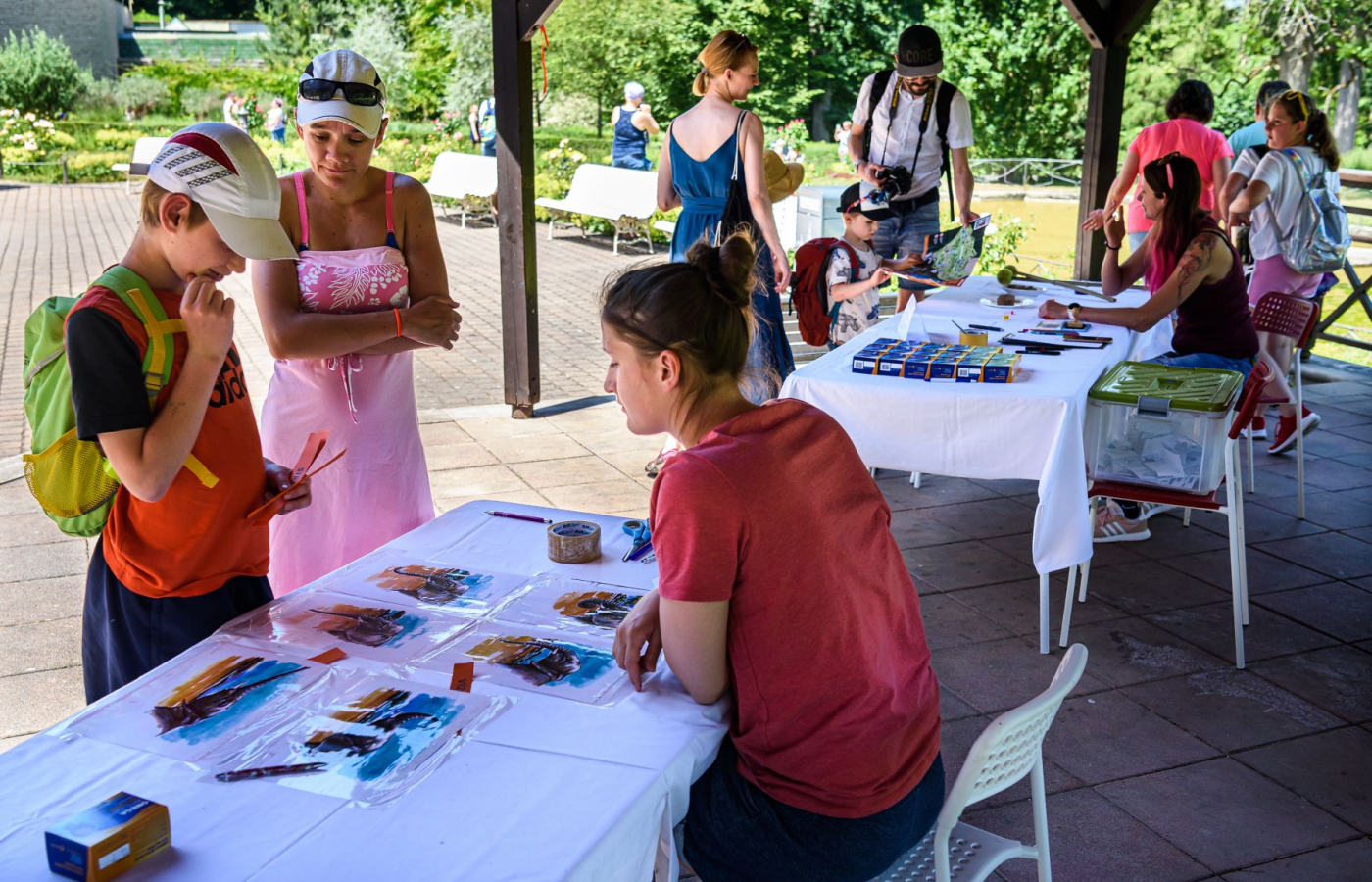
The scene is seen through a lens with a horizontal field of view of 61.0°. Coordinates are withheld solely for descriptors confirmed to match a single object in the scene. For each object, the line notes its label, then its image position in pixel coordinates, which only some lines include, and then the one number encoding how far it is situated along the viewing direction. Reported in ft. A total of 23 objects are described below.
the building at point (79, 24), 118.11
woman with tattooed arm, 14.16
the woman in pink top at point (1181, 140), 21.24
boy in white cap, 5.78
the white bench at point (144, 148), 54.04
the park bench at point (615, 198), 38.81
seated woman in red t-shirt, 5.36
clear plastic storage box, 11.30
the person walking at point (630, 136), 40.50
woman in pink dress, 8.46
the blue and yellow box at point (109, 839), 4.11
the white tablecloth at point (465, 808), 4.33
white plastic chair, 5.51
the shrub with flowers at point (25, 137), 67.87
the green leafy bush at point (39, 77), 85.46
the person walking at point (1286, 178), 19.71
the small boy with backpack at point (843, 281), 15.83
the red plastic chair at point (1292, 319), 15.88
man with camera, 17.71
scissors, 7.54
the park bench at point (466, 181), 45.62
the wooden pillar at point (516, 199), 18.54
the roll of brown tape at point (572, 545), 7.36
